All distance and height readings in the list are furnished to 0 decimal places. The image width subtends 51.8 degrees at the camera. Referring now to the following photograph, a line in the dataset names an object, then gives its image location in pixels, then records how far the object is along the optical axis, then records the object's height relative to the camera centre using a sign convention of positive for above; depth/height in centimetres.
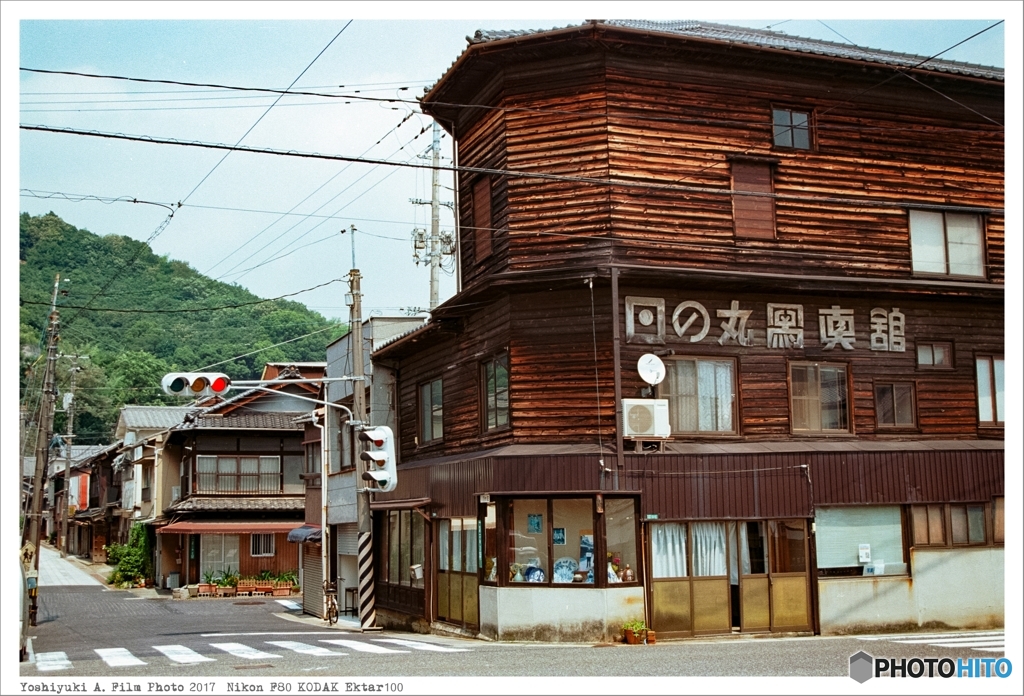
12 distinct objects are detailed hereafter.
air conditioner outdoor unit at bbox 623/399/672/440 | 2123 +100
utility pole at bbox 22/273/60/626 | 3394 +168
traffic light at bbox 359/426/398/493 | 2030 +38
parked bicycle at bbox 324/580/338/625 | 2930 -351
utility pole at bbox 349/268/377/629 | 2470 -131
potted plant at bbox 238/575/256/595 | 4794 -485
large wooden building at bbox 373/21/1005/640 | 2116 +279
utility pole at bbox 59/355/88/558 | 5567 +239
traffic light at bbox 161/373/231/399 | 1811 +167
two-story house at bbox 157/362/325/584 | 4931 -39
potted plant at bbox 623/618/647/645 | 2012 -307
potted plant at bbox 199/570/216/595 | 4719 -469
